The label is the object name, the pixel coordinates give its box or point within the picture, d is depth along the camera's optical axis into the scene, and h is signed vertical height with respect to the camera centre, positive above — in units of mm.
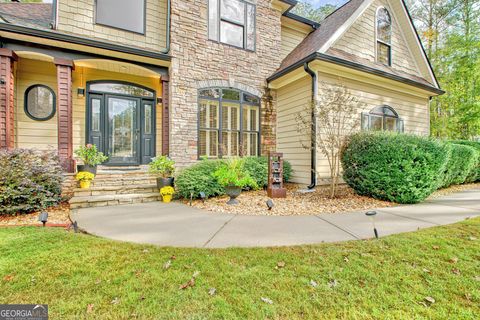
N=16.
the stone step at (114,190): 5422 -835
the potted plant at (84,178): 5586 -527
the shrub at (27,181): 4340 -497
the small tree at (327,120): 5727 +1091
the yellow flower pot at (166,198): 5714 -1043
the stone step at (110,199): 4984 -1014
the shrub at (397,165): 5117 -159
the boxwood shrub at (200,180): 5691 -584
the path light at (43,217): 3504 -957
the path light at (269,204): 4508 -949
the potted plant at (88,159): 5986 -53
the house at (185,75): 6109 +2624
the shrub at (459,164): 7453 -211
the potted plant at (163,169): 5953 -321
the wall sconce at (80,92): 6820 +1985
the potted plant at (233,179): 5086 -492
